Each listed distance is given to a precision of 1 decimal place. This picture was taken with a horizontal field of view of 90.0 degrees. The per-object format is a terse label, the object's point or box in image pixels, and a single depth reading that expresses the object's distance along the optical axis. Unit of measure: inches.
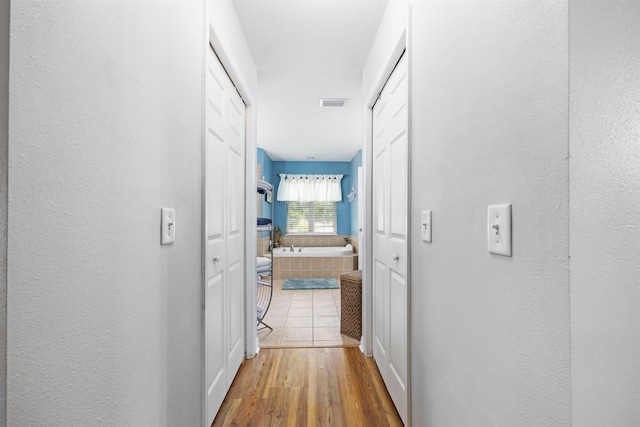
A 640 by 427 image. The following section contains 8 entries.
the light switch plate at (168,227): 40.5
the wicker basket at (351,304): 109.0
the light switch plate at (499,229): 28.4
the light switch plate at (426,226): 48.6
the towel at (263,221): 119.5
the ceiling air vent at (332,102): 131.6
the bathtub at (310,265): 218.1
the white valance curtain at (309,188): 272.2
